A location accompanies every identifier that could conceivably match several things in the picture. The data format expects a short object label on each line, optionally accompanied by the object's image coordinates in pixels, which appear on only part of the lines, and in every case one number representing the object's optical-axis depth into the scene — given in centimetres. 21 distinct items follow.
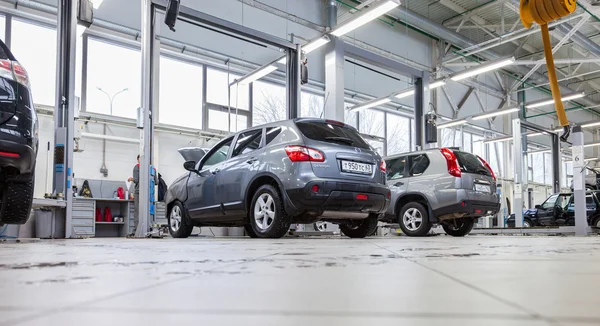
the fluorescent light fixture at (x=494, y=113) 1676
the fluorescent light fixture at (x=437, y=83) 1523
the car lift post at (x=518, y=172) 1259
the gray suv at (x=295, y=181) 532
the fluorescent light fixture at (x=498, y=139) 2178
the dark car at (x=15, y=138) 345
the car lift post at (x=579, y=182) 887
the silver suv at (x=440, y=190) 752
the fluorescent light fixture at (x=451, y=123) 1842
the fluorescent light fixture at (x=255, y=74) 1384
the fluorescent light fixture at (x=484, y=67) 1310
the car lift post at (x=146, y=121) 739
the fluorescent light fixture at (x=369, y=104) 1618
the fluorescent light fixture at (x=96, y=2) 784
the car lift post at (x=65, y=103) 625
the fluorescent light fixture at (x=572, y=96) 1653
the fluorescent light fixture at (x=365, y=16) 986
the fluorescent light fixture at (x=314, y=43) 1234
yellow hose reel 596
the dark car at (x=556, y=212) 1385
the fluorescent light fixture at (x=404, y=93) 1545
